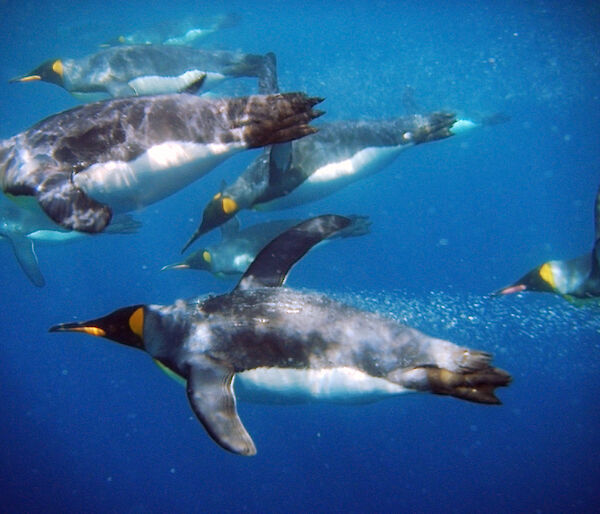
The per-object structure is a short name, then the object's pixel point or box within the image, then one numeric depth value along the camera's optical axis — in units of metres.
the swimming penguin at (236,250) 7.21
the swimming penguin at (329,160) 5.90
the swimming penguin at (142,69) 7.06
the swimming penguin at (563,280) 5.42
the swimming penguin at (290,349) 2.96
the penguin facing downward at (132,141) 3.63
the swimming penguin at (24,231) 9.46
